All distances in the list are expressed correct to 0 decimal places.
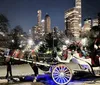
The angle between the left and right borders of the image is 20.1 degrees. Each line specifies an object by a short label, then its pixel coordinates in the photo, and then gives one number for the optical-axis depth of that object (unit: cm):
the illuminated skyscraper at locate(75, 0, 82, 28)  17381
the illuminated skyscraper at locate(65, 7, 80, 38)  13142
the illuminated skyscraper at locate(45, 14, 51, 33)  12536
